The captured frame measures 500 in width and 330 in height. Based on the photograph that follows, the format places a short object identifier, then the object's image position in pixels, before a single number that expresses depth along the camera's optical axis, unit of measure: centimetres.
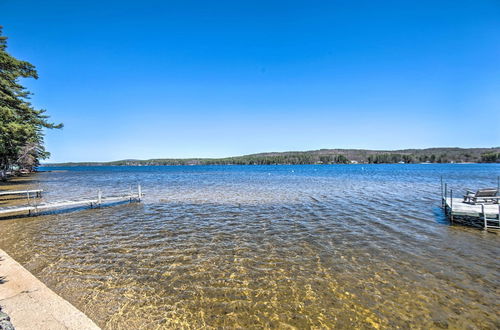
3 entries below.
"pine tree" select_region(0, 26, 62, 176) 1939
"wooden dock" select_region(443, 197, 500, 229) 1234
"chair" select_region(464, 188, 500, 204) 1412
